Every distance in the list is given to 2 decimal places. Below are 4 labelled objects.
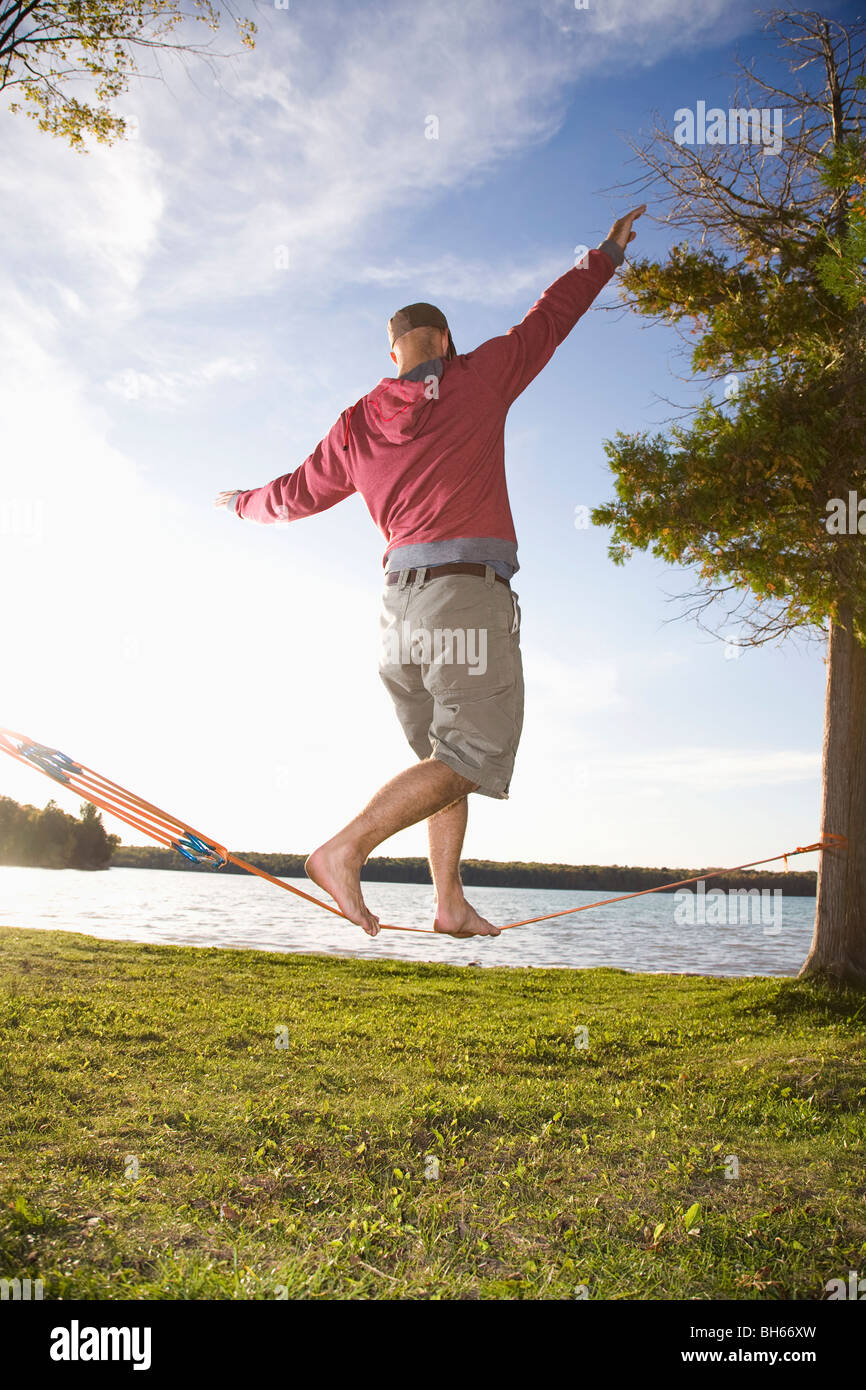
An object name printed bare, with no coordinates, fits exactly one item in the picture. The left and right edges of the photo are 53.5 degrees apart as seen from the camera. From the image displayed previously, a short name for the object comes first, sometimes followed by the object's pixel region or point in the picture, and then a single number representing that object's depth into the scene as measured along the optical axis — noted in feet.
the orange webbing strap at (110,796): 10.83
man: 10.22
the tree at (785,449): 29.96
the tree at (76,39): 30.45
